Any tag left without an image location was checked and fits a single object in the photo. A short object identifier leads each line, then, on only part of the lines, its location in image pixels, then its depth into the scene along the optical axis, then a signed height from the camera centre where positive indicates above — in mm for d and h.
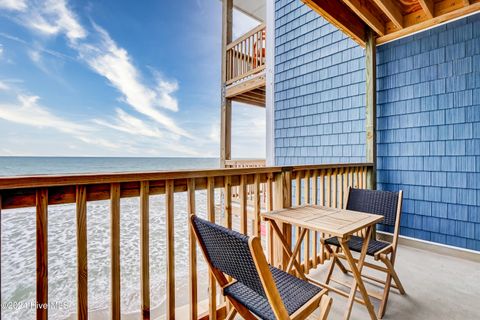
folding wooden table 1474 -435
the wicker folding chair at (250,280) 827 -490
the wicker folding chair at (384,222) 1864 -576
